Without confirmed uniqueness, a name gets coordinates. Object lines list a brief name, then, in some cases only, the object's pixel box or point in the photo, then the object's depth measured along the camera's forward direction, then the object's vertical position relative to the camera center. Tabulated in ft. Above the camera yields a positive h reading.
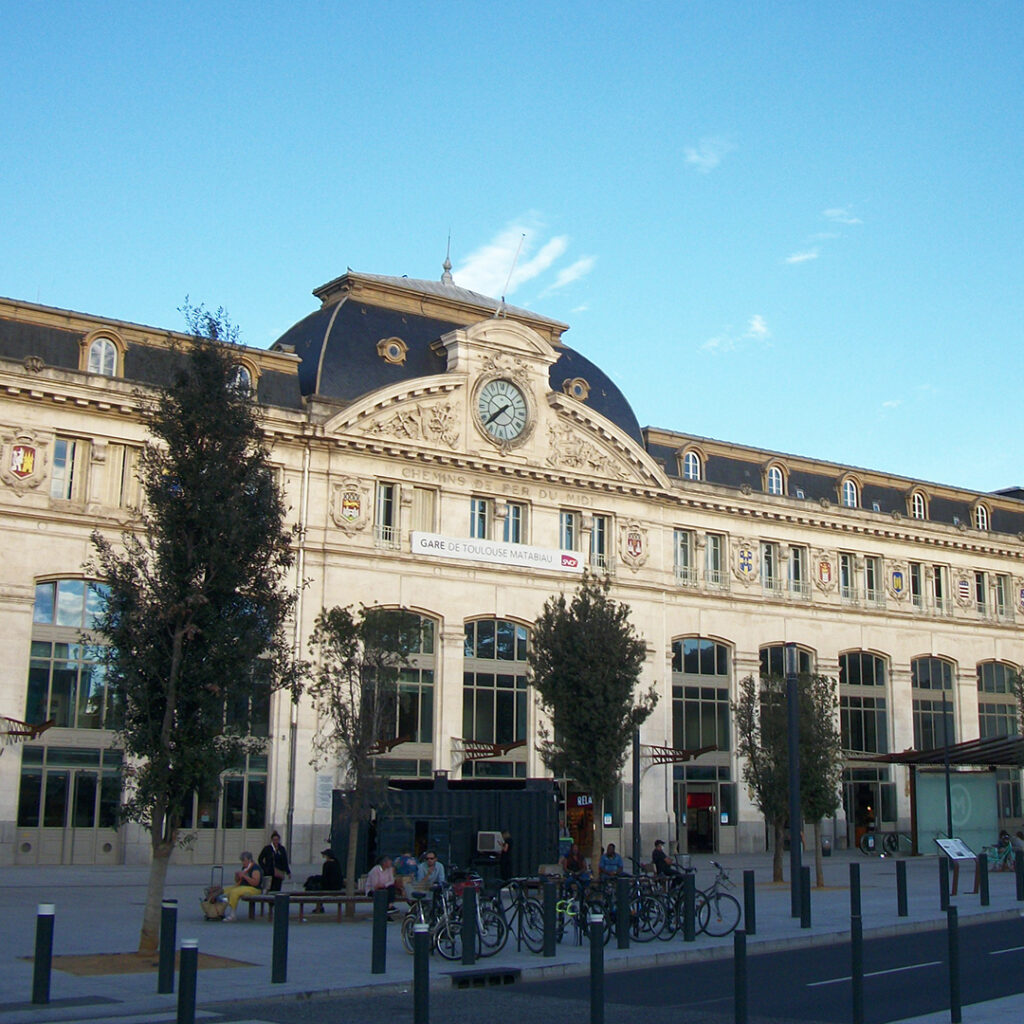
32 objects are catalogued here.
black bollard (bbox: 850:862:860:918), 67.67 -6.45
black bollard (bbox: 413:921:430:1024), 40.28 -6.54
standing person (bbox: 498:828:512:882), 96.05 -7.13
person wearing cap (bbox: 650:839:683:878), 88.94 -6.61
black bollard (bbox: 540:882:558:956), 60.85 -7.21
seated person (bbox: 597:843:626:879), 85.71 -6.47
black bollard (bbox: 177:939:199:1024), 38.50 -6.48
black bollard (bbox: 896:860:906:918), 81.05 -7.45
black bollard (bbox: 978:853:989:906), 89.58 -7.47
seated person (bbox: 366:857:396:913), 78.19 -6.81
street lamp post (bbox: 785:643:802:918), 79.18 -0.73
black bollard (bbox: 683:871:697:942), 68.59 -7.45
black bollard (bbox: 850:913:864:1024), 40.44 -6.31
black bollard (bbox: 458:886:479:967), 58.54 -7.33
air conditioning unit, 95.66 -5.80
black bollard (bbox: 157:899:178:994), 49.75 -7.17
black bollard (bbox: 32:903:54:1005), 46.06 -7.01
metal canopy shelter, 145.59 +1.09
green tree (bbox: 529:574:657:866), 100.53 +5.55
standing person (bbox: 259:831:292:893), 84.33 -6.62
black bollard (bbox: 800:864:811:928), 74.13 -7.54
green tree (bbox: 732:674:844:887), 116.37 +0.43
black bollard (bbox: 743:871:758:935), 71.20 -7.62
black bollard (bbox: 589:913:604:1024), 40.63 -6.62
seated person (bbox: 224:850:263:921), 77.92 -7.47
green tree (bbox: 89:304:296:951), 62.13 +7.08
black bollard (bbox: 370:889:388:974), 54.65 -7.17
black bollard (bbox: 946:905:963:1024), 41.98 -6.62
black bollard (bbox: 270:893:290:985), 52.01 -7.19
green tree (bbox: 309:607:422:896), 89.97 +5.20
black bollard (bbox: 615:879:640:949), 65.41 -7.33
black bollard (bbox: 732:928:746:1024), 38.81 -6.23
